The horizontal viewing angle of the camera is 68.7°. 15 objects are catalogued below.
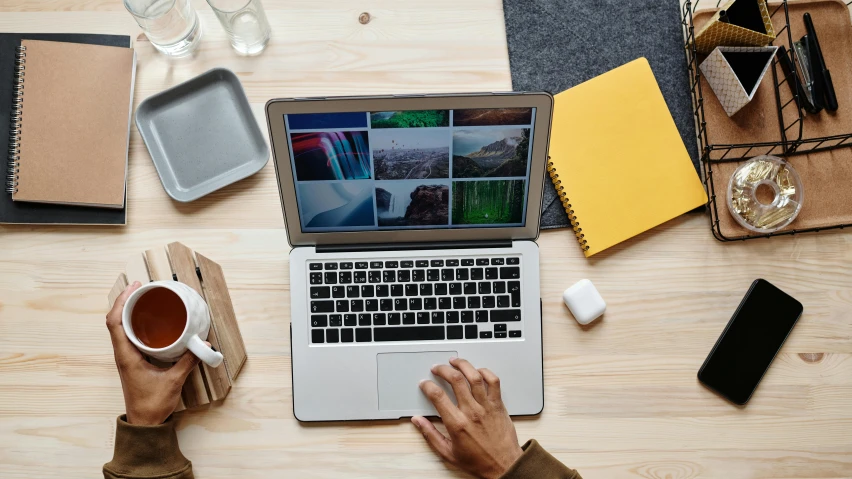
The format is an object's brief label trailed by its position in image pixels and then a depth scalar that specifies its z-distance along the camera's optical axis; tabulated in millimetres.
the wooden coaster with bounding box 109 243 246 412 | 813
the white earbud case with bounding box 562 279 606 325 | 840
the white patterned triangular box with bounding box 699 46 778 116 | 843
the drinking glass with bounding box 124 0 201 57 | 863
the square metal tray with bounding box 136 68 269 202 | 876
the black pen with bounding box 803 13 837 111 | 880
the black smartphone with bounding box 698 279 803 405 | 837
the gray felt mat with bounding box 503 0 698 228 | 904
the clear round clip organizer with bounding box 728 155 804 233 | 865
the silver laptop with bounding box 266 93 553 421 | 808
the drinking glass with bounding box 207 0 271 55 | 876
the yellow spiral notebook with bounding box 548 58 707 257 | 870
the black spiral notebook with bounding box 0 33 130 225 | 861
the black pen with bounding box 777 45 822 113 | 876
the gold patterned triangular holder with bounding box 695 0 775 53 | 834
